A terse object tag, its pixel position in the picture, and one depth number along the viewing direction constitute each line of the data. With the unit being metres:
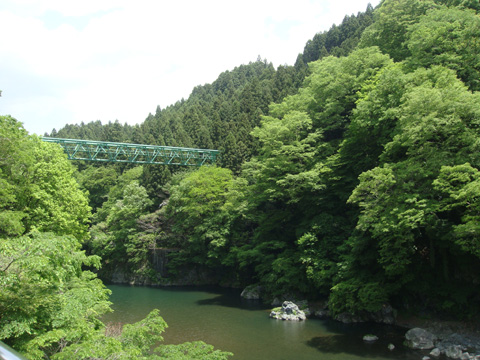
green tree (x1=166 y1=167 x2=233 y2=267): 30.48
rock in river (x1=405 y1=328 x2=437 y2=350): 14.57
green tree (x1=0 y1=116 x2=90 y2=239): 13.98
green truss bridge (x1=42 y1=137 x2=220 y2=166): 35.81
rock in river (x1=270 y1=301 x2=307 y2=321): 19.80
